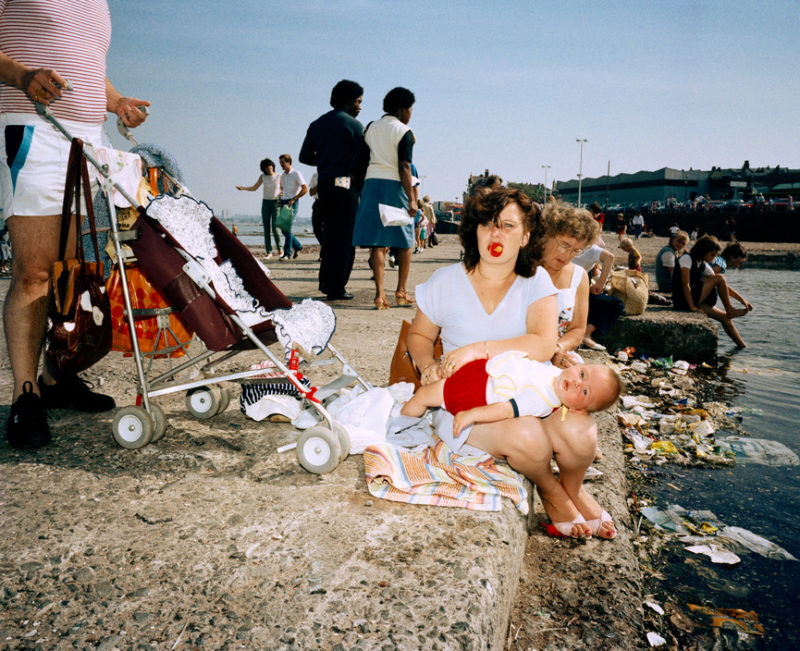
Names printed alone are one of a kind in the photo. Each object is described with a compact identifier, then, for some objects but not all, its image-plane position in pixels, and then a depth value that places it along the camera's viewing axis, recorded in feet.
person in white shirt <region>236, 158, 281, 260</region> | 33.37
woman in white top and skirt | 17.43
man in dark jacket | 18.10
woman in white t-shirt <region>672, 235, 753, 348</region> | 22.07
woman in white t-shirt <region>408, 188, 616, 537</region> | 6.79
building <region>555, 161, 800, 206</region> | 228.43
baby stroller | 7.31
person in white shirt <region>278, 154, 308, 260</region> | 33.40
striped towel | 6.49
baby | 6.69
